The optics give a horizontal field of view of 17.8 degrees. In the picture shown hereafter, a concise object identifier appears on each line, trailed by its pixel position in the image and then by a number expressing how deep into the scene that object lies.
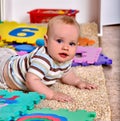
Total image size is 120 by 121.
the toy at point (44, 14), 3.02
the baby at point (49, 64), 1.53
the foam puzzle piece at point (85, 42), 2.37
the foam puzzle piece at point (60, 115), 1.31
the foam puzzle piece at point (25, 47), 2.18
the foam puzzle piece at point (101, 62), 1.98
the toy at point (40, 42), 2.28
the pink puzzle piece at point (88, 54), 2.00
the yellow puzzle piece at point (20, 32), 2.37
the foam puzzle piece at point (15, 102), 1.31
